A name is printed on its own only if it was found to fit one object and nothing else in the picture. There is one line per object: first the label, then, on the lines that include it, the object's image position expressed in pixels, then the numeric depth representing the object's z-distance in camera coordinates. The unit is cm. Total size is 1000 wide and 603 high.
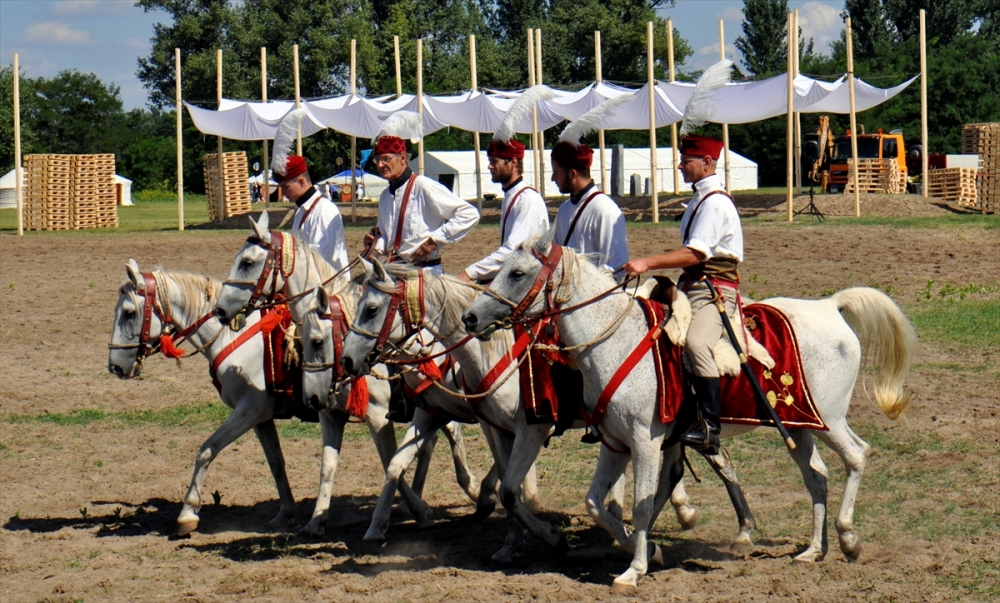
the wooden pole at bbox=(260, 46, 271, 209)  3303
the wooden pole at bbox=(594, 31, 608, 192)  3119
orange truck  3984
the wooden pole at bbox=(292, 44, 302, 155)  3309
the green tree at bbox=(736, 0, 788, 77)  7919
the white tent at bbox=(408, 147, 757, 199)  5306
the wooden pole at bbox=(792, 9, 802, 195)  3541
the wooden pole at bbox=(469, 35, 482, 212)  3189
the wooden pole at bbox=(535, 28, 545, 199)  3041
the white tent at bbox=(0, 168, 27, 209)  6081
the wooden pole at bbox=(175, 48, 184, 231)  3100
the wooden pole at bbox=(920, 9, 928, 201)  3036
